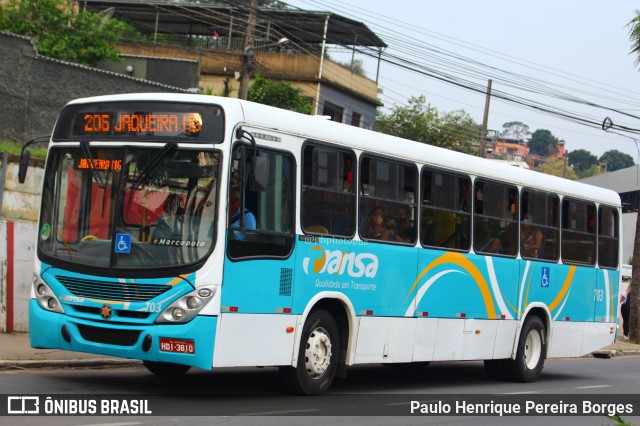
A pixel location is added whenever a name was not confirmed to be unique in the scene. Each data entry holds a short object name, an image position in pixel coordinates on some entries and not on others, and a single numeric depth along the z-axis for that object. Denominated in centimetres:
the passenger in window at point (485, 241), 1539
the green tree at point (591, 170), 15430
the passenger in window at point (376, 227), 1305
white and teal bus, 1078
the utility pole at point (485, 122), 4278
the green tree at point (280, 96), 4162
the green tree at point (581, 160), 18962
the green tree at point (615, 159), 17848
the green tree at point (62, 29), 3756
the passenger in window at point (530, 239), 1662
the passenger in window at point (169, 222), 1082
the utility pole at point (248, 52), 2681
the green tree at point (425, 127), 5478
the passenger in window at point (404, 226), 1363
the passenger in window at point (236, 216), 1091
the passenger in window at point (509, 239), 1603
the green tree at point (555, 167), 12787
